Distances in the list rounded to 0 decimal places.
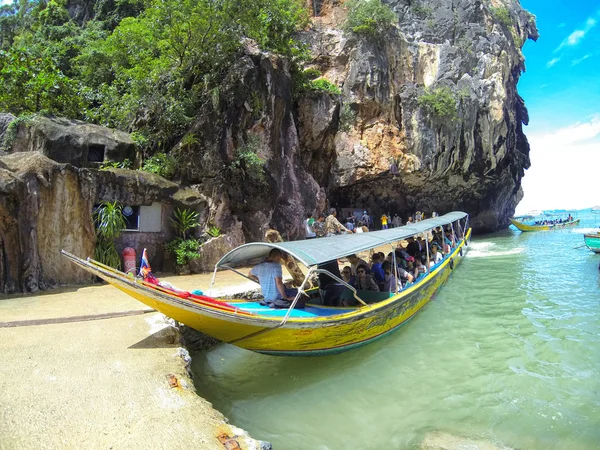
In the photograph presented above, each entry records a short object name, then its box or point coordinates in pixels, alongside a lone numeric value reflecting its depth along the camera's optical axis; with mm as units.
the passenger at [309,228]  13469
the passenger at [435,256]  10656
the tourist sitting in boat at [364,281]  7107
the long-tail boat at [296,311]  4238
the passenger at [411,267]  8680
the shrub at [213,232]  10745
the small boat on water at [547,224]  34531
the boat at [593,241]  16109
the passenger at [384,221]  21672
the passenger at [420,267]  9147
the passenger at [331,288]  6562
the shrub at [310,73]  18214
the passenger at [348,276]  7312
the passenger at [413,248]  10544
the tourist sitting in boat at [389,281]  7152
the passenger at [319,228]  14156
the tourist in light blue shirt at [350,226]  18081
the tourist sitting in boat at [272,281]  5703
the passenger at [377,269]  7520
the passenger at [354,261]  7870
